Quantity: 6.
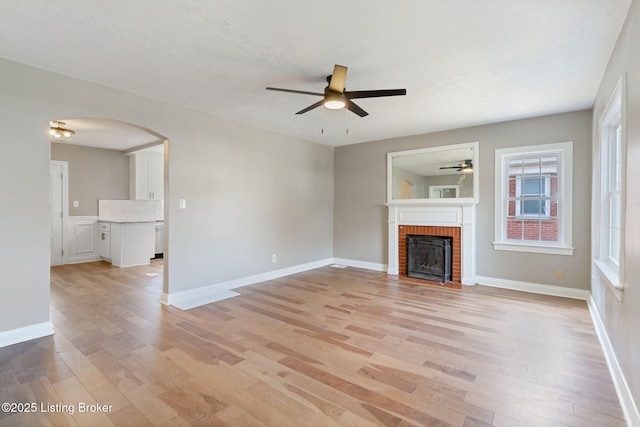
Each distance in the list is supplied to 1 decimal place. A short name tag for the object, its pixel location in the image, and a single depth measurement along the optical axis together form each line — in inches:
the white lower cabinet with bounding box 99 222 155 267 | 247.3
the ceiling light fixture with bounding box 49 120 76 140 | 190.5
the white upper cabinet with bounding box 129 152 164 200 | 285.9
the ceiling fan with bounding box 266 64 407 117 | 106.2
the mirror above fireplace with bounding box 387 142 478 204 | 199.6
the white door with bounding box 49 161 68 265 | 250.5
